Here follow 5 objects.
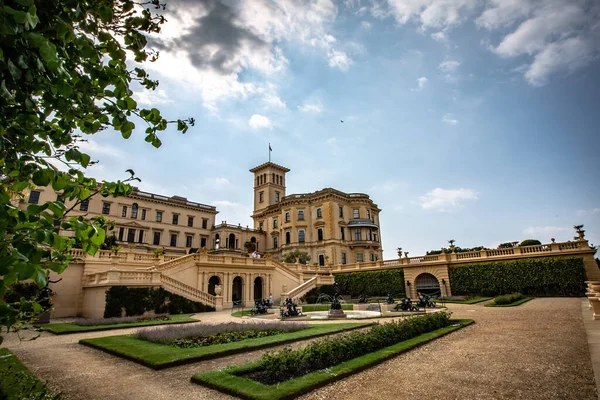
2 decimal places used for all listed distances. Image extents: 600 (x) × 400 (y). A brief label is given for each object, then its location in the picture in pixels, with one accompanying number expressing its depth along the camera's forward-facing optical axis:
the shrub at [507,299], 22.23
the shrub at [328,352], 7.30
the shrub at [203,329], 11.95
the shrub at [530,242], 33.58
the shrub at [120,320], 17.39
